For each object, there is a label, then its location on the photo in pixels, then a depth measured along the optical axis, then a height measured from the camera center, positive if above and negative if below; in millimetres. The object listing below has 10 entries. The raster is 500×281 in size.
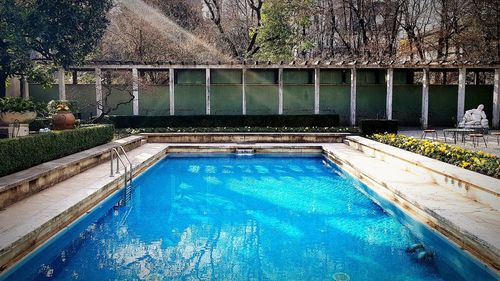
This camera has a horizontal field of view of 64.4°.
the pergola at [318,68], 19578 +2244
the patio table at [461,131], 13461 -636
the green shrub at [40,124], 14619 -439
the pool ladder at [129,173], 9352 -1465
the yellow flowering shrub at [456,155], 7775 -988
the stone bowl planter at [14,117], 10086 -124
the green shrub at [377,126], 15578 -538
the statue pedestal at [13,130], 10047 -456
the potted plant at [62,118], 11656 -187
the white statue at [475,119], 15000 -244
